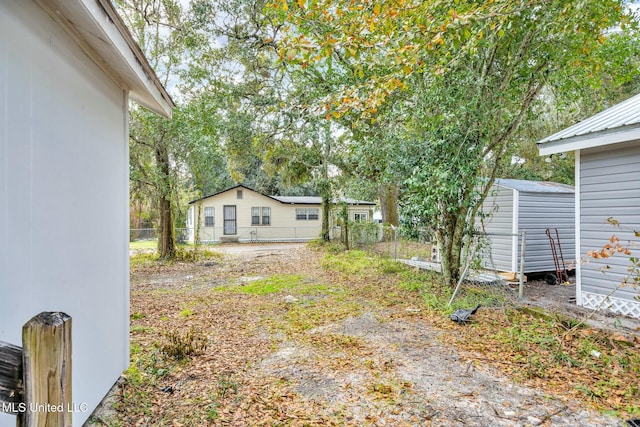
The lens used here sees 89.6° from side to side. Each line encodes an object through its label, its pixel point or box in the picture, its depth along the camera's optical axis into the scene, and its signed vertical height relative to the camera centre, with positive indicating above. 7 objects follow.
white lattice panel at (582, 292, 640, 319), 4.91 -1.46
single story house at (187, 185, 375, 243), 20.05 -0.22
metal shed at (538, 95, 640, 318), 5.00 +0.40
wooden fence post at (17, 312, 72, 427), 0.85 -0.43
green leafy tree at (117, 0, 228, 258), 9.19 +3.63
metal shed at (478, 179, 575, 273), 8.05 -0.20
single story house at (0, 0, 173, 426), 1.67 +0.26
